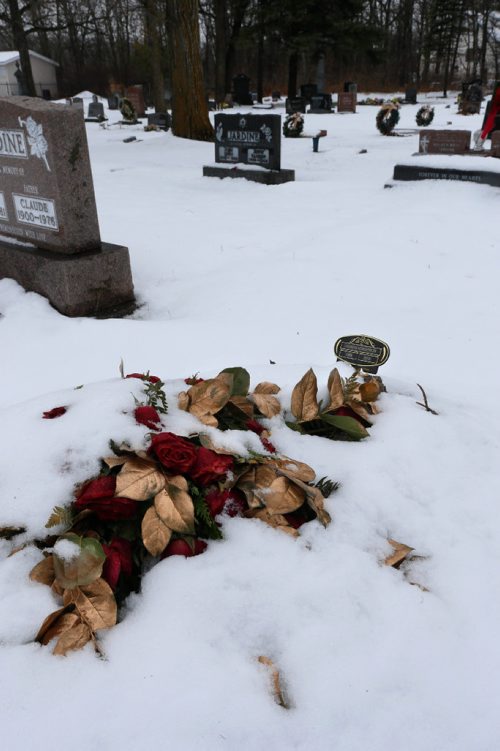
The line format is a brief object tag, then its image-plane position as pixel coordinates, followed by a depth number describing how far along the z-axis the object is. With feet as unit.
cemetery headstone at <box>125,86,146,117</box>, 84.84
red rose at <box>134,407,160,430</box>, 6.18
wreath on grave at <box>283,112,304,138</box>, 54.80
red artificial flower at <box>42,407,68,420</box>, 6.45
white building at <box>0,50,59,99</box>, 133.18
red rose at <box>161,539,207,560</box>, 5.27
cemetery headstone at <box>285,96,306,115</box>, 81.20
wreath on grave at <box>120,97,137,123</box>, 72.38
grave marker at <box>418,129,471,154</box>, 34.40
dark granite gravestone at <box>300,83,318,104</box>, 94.99
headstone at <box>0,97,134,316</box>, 14.58
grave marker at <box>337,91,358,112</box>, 82.89
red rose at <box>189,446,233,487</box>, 5.61
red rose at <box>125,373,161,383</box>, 6.91
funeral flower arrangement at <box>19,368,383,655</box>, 4.79
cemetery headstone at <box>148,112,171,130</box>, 64.28
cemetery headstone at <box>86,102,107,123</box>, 83.65
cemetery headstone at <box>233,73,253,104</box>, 93.29
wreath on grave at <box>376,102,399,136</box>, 55.52
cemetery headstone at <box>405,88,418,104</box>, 97.91
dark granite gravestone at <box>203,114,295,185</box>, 32.94
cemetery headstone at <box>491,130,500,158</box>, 32.00
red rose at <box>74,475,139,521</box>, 5.24
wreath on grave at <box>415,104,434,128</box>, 64.57
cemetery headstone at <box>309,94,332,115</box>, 82.74
